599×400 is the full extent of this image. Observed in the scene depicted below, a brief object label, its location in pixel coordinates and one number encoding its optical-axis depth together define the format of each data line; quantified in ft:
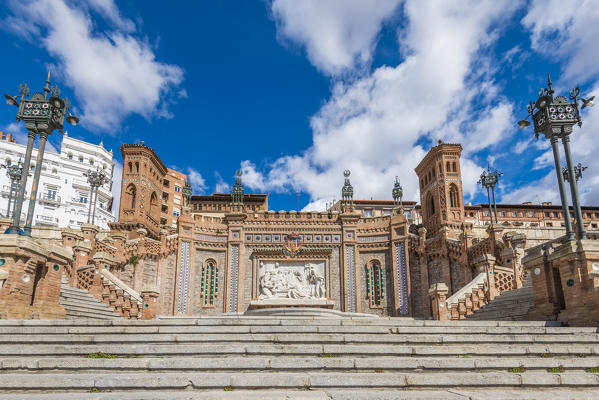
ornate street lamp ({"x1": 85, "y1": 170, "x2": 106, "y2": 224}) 115.96
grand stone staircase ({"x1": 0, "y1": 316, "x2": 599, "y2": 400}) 23.52
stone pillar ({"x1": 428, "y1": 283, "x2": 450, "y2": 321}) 63.26
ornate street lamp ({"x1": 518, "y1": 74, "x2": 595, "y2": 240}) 45.39
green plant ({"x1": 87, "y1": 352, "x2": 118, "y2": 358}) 28.19
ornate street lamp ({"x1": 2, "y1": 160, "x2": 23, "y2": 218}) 108.79
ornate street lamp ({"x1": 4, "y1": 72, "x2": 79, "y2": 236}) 47.11
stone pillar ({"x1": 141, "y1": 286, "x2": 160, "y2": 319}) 62.03
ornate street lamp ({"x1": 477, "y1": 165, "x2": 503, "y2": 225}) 117.72
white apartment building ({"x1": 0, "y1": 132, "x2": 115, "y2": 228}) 226.58
